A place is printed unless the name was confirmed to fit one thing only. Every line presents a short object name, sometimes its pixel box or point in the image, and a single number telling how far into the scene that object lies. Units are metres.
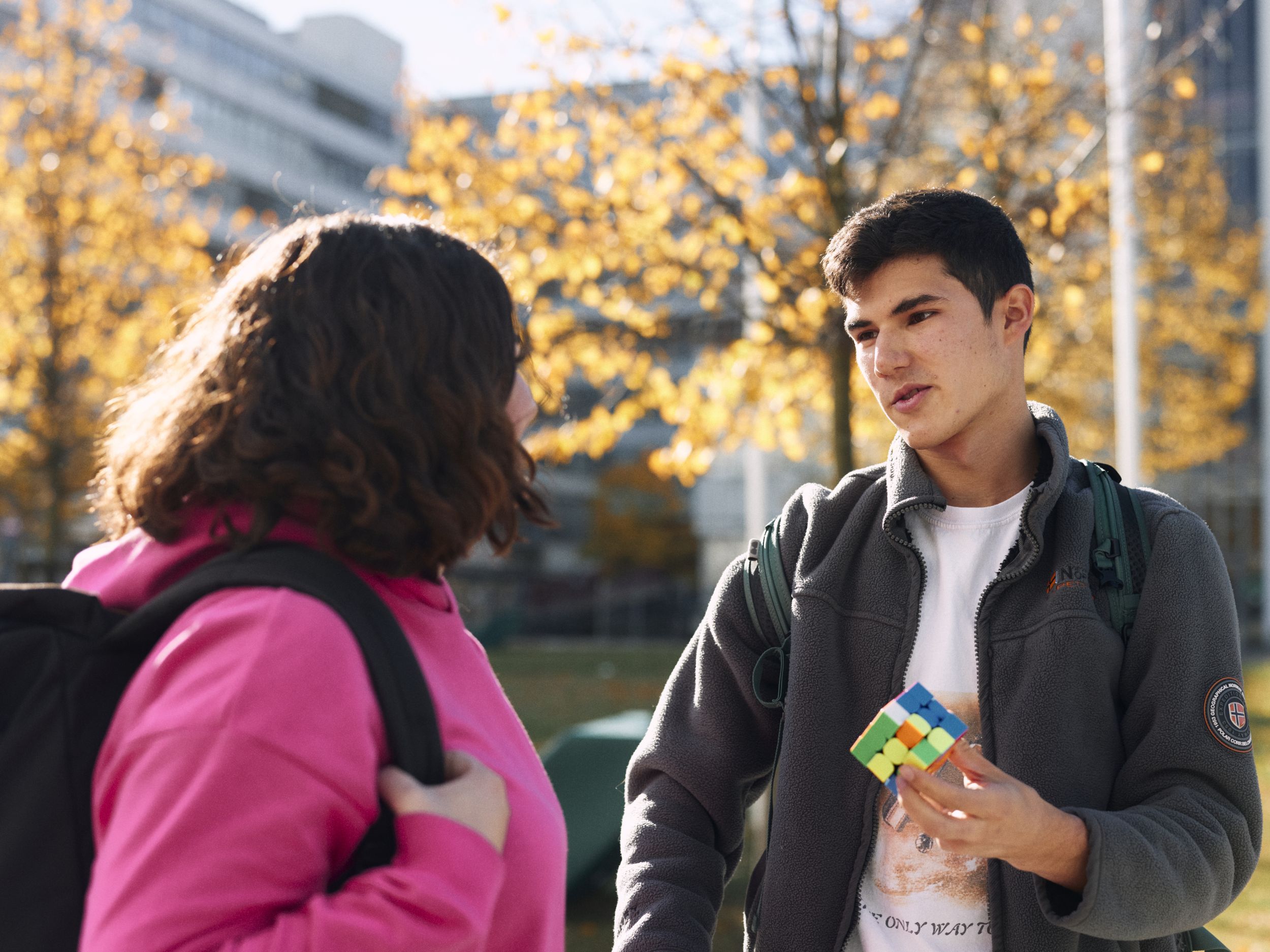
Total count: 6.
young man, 1.92
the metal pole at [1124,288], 9.32
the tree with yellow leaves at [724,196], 6.38
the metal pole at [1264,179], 31.55
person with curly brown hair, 1.28
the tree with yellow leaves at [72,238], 15.19
